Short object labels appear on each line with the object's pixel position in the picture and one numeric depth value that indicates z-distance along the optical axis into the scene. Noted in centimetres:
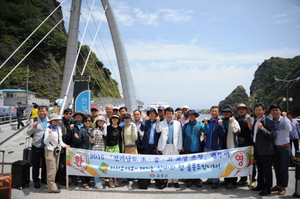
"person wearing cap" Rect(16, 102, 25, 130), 1565
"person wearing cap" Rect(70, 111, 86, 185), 598
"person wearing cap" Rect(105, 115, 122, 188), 599
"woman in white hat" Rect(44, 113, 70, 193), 553
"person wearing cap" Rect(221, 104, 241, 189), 597
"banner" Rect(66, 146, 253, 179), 582
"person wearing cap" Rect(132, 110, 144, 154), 629
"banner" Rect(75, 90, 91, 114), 1183
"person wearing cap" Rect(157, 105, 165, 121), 686
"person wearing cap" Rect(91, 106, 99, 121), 680
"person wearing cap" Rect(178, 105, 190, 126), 718
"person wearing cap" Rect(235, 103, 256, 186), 601
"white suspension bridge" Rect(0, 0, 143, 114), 1520
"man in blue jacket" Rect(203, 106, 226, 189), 591
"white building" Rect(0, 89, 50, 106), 3238
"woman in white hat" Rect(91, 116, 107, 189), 599
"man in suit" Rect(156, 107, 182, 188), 604
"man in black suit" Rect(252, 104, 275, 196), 550
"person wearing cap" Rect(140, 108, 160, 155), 611
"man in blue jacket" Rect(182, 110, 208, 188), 607
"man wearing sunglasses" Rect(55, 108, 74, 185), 603
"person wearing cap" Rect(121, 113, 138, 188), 600
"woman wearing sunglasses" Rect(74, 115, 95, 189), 594
